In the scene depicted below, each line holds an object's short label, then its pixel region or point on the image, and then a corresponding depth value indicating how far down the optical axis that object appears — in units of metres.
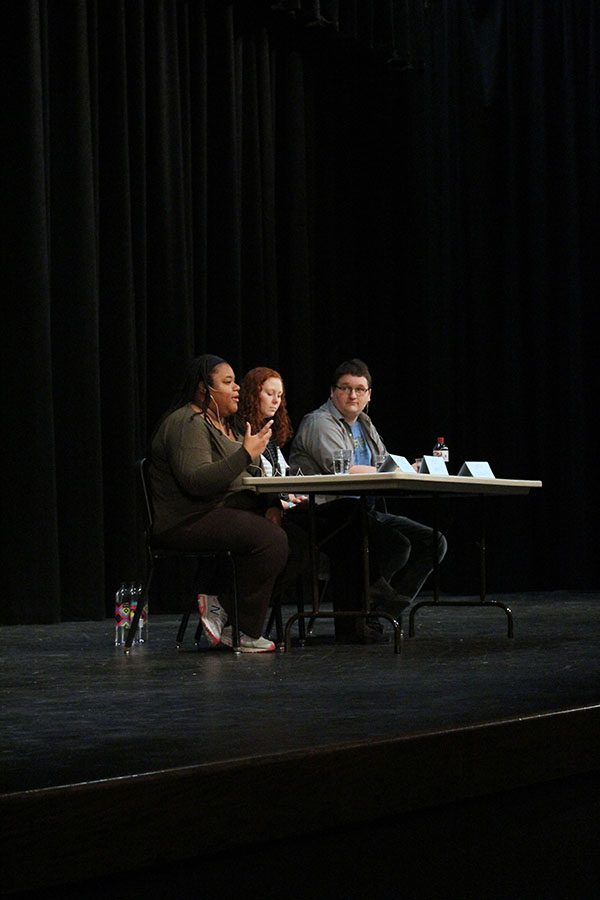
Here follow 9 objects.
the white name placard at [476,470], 8.24
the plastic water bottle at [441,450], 8.67
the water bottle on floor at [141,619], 8.42
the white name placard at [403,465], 7.76
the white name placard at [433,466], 7.95
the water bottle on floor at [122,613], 8.26
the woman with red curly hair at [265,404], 8.64
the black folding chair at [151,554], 7.64
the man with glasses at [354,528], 8.42
